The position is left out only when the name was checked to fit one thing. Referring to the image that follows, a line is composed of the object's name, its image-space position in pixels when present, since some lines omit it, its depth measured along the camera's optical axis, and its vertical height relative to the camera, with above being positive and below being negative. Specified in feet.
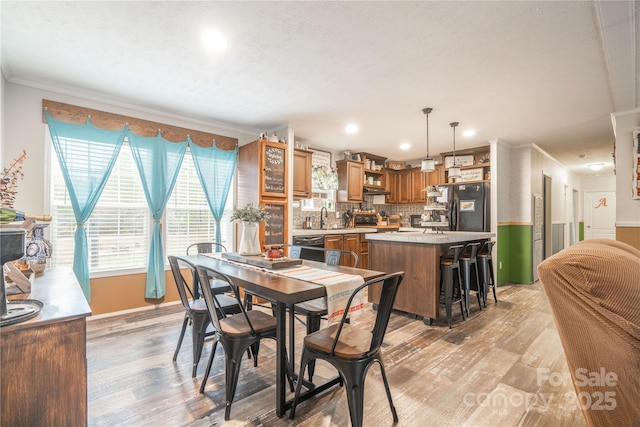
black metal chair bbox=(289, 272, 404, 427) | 4.97 -2.43
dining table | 5.16 -1.38
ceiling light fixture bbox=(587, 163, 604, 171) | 23.28 +3.98
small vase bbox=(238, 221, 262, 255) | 8.63 -0.76
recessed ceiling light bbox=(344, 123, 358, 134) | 14.32 +4.36
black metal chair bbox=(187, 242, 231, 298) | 9.51 -1.70
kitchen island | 10.81 -1.89
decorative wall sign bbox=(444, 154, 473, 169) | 18.79 +3.53
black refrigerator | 16.39 +0.47
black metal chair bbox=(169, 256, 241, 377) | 7.02 -2.41
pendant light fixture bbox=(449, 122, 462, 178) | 14.58 +2.19
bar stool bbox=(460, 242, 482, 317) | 11.57 -2.03
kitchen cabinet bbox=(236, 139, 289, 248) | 13.44 +1.59
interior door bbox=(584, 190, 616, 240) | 29.01 +0.11
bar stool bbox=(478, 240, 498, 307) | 12.97 -2.13
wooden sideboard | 3.35 -1.84
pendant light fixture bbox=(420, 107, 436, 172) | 12.86 +2.19
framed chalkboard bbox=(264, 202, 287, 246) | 13.78 -0.42
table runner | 5.40 -1.31
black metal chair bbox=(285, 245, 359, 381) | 6.81 -2.27
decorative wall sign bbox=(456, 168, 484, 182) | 17.86 +2.50
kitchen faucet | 18.84 +0.01
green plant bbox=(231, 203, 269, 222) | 8.28 +0.03
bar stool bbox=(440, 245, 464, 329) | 10.69 -2.20
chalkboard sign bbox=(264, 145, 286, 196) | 13.56 +2.14
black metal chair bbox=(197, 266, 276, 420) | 5.72 -2.40
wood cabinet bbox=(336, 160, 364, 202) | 19.36 +2.31
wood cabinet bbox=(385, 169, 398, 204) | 22.57 +2.16
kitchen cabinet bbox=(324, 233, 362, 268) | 16.69 -1.63
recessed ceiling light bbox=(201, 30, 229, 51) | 7.23 +4.44
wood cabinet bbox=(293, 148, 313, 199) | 15.73 +2.25
